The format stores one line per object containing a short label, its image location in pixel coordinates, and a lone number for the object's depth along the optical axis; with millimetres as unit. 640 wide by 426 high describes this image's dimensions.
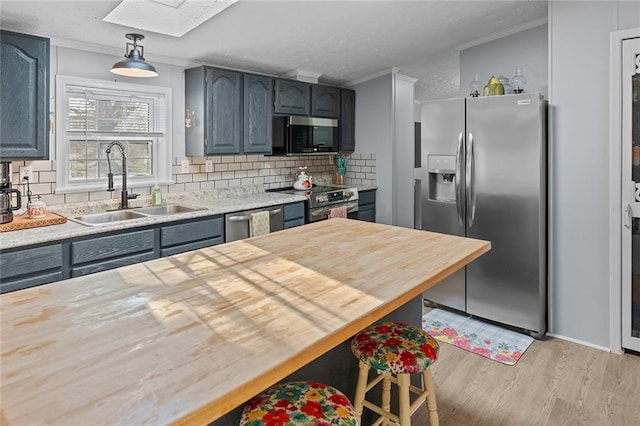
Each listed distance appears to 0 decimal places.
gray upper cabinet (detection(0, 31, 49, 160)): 2521
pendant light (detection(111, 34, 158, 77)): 2795
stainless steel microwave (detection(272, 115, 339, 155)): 4359
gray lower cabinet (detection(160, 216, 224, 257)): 3098
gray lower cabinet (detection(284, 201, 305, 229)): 4062
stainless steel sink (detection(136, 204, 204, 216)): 3509
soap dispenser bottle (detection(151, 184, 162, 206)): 3623
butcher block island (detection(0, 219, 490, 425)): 739
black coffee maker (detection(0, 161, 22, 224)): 2604
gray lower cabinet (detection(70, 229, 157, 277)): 2646
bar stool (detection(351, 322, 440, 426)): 1543
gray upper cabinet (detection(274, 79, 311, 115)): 4293
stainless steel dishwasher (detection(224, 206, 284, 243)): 3504
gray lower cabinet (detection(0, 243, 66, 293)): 2336
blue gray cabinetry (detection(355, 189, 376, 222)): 5060
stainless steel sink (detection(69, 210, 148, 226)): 3136
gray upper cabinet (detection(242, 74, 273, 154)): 4012
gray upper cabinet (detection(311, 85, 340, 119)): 4707
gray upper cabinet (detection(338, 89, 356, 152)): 5141
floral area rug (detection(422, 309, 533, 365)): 2941
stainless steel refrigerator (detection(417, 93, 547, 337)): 3162
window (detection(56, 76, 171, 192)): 3184
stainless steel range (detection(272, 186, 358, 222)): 4305
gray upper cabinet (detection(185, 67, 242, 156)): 3699
